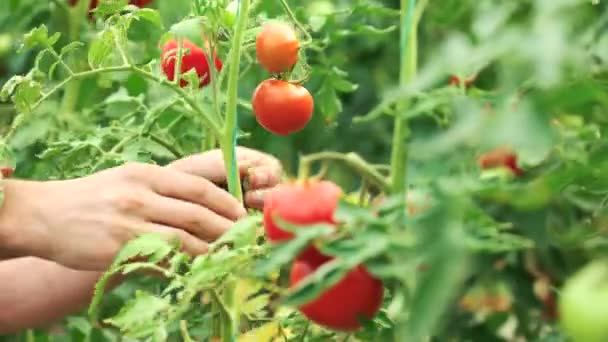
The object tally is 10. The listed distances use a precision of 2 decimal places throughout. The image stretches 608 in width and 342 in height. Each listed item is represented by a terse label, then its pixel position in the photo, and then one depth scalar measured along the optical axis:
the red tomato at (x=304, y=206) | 1.08
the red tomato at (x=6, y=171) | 1.65
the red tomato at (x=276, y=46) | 1.38
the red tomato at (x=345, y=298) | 1.07
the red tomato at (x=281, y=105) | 1.41
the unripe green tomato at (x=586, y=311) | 0.76
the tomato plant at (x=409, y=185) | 0.93
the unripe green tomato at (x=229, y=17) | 1.34
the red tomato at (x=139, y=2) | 1.79
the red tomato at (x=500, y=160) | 1.07
